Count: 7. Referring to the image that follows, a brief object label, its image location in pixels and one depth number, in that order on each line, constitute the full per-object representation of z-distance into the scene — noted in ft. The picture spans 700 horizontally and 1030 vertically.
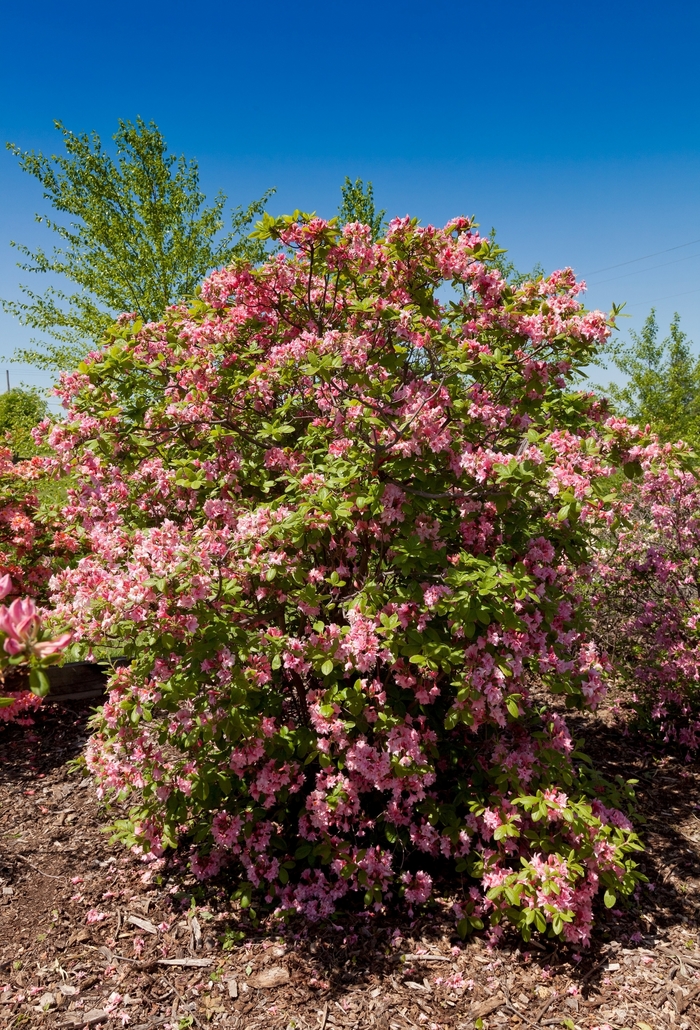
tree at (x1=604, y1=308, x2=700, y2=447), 61.72
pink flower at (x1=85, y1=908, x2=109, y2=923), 12.17
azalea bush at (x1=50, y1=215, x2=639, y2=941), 10.64
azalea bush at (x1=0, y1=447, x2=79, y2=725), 19.51
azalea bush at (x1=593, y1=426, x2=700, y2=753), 17.22
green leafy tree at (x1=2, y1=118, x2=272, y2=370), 41.24
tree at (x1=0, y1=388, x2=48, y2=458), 63.46
